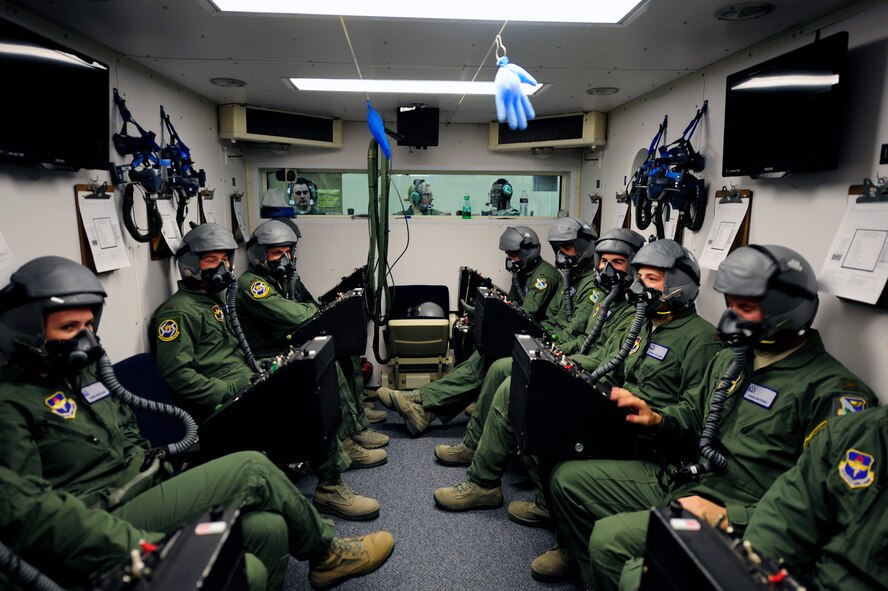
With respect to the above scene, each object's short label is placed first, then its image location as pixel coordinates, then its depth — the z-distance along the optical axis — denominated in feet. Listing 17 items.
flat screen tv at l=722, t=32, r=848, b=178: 6.24
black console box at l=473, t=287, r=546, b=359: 11.01
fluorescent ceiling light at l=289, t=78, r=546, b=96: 10.68
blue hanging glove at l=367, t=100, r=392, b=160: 9.27
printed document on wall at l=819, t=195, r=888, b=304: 5.69
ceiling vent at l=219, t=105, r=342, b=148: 13.00
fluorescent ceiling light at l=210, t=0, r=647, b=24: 6.35
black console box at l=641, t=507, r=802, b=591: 3.40
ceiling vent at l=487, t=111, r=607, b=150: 13.98
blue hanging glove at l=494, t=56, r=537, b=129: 4.94
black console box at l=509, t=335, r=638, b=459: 6.69
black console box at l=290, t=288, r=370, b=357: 10.39
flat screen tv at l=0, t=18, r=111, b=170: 5.96
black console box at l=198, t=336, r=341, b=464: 6.70
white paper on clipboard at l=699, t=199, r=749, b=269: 8.39
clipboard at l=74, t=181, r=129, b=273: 7.50
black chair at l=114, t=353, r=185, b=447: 7.43
